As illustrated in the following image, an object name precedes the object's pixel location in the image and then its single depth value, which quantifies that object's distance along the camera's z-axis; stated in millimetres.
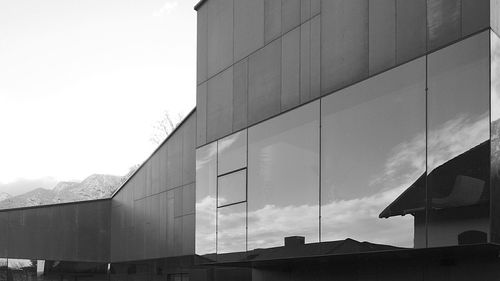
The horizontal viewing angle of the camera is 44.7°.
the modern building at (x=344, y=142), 9078
